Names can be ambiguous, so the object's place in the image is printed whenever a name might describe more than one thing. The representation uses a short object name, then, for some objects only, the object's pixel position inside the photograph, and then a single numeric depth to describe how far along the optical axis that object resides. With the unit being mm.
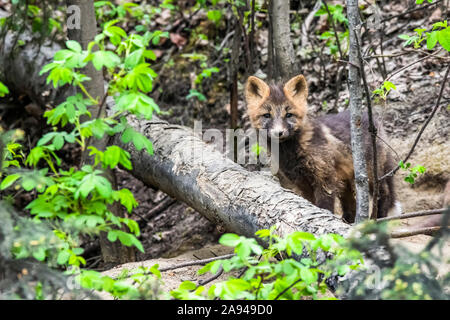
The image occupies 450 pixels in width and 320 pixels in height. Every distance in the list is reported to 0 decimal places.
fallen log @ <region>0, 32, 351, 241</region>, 8008
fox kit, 11508
